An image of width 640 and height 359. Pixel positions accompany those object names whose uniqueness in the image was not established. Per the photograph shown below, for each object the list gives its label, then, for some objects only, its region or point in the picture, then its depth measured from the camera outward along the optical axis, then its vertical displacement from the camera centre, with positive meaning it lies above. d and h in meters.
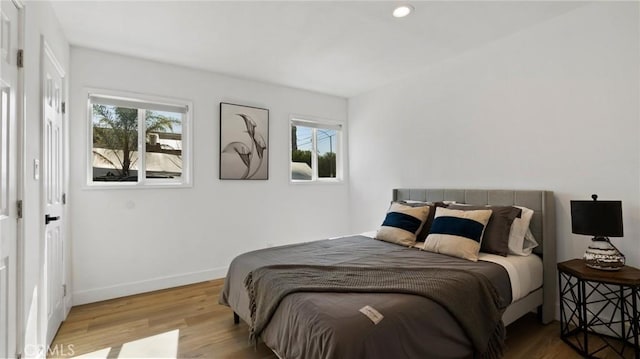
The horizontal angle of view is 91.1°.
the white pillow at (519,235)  2.57 -0.46
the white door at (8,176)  1.48 +0.04
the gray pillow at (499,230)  2.54 -0.42
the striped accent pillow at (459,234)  2.48 -0.44
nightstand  2.00 -0.97
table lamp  2.09 -0.33
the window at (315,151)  4.62 +0.47
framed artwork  3.86 +0.51
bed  1.45 -0.66
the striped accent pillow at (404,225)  2.98 -0.44
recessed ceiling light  2.40 +1.33
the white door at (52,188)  2.13 -0.03
